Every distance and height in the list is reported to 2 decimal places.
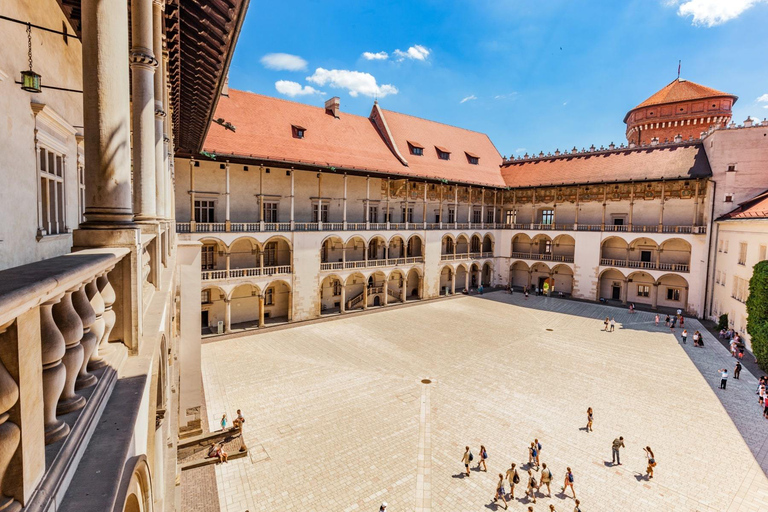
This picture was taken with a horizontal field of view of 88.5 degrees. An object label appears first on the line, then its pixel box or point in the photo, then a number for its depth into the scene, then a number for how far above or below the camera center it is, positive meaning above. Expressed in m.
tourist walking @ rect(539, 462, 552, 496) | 10.64 -6.55
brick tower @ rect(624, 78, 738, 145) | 35.59 +11.90
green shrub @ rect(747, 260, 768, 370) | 19.61 -3.92
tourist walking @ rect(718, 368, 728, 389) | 17.19 -6.18
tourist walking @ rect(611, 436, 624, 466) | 12.05 -6.58
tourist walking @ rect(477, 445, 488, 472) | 11.39 -6.47
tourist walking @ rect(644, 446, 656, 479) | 11.32 -6.50
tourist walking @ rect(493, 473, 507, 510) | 10.28 -6.75
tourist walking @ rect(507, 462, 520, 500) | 10.62 -6.64
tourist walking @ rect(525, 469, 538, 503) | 10.51 -6.80
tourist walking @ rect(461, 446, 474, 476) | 11.28 -6.48
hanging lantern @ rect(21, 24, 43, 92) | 3.76 +1.42
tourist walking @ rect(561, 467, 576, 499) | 10.51 -6.52
